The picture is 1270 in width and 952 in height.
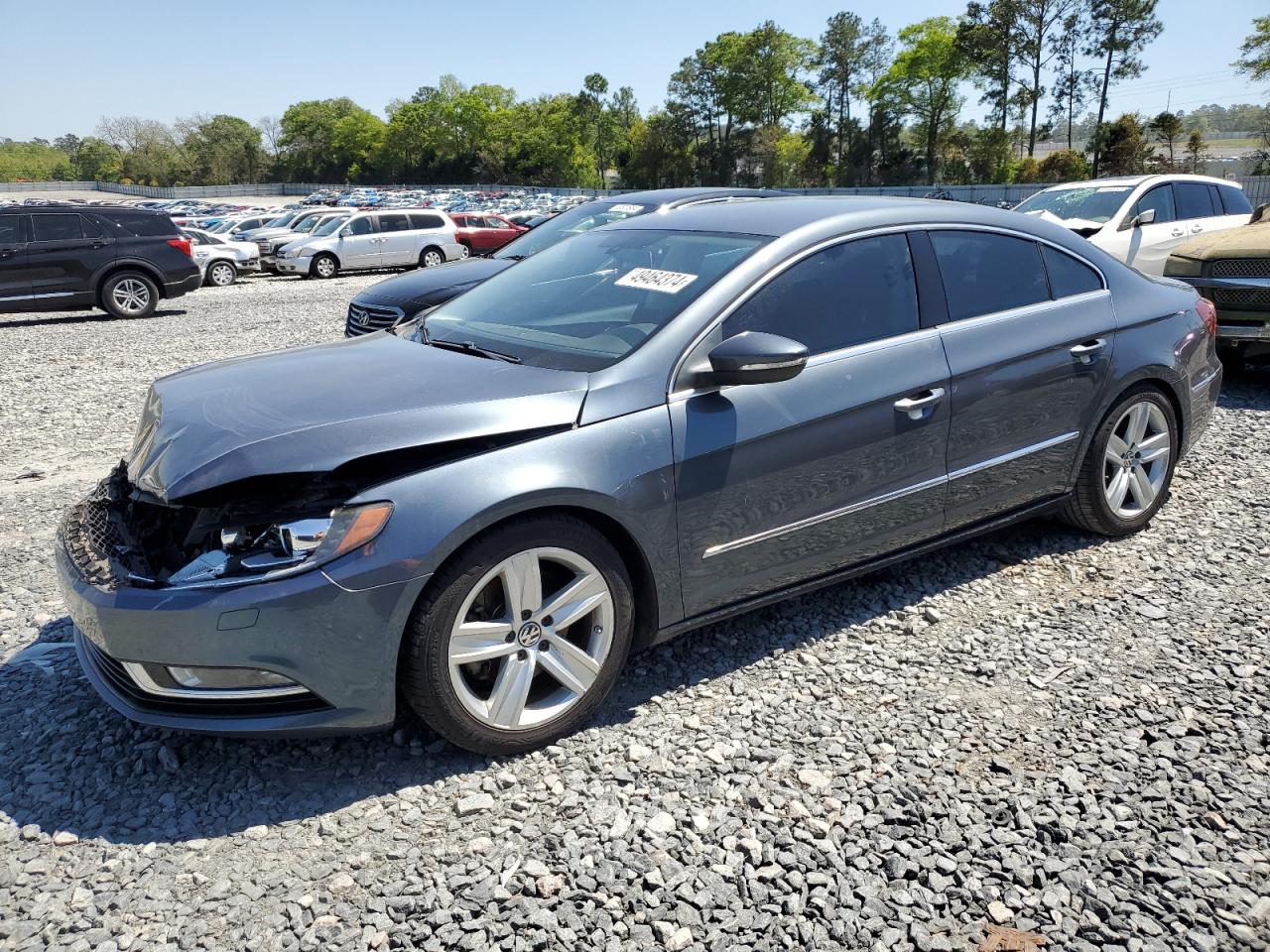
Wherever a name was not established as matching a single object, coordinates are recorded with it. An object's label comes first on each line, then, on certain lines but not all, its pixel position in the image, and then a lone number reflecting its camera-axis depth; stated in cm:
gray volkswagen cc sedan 258
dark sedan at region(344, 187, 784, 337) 820
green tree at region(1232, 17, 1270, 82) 5169
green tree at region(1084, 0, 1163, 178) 6400
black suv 1387
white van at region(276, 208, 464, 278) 2298
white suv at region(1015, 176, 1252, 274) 1057
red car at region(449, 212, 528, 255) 2520
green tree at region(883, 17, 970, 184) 7930
